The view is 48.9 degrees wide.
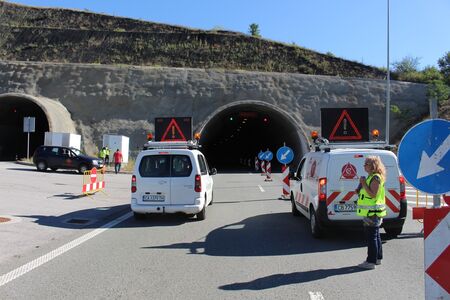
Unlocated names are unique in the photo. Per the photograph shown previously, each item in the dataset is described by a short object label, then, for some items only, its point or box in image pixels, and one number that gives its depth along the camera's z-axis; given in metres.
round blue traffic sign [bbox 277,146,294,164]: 20.36
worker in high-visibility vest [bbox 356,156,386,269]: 7.29
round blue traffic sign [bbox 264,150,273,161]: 30.63
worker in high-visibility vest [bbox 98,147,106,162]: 33.06
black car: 29.16
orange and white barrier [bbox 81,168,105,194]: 17.00
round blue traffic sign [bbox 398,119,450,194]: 4.65
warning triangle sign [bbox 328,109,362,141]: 14.23
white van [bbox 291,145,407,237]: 9.29
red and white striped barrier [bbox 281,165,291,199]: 17.23
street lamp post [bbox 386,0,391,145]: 33.19
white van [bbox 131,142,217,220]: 11.93
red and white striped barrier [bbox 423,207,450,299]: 4.56
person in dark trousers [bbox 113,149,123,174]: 30.75
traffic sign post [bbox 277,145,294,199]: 20.36
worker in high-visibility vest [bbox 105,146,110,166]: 33.62
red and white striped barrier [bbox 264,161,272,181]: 27.61
